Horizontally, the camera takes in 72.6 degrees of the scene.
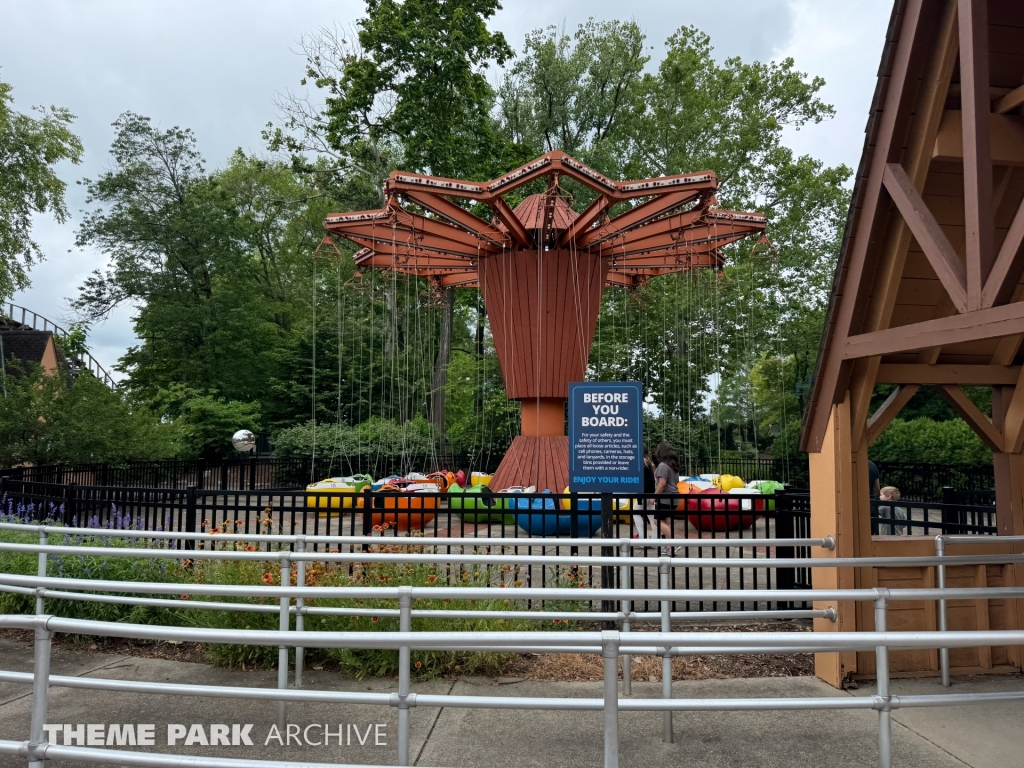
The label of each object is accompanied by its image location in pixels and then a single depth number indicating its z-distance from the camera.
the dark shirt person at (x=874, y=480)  10.29
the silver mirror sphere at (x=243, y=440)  25.19
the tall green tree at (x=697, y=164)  28.78
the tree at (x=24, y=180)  25.34
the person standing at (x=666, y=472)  10.30
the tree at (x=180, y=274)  34.38
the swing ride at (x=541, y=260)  13.46
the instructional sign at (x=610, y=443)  9.05
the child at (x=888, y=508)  11.17
